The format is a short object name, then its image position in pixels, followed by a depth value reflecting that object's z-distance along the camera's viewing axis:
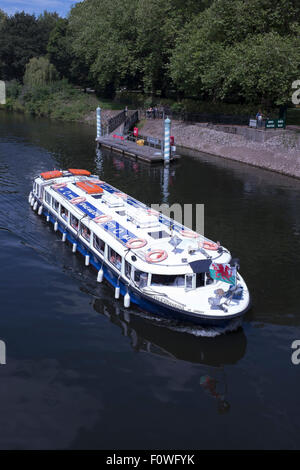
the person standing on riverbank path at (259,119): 59.00
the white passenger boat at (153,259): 21.50
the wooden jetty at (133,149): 58.47
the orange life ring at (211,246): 24.86
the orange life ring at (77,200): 31.90
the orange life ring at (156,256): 22.83
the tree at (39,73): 106.75
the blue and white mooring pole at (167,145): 56.47
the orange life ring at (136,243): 24.52
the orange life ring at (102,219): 28.12
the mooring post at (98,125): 71.75
